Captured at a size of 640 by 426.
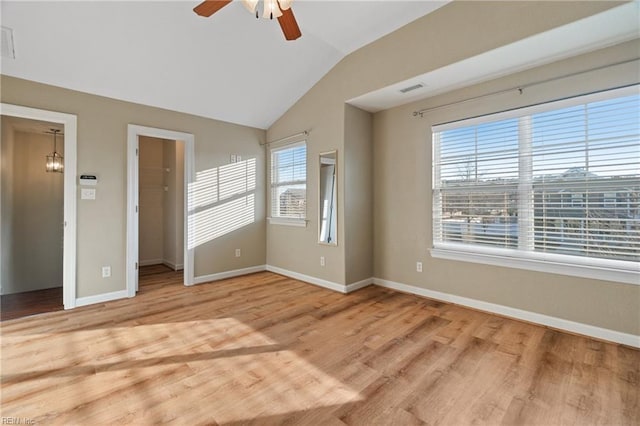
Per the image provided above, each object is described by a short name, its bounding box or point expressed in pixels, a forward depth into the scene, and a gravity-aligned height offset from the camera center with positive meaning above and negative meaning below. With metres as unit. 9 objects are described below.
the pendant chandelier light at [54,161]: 4.40 +0.78
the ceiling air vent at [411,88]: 3.34 +1.50
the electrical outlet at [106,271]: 3.63 -0.76
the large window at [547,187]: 2.51 +0.28
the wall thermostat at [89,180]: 3.44 +0.39
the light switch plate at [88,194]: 3.46 +0.22
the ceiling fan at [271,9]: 2.05 +1.53
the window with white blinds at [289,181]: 4.66 +0.53
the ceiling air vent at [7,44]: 2.66 +1.62
